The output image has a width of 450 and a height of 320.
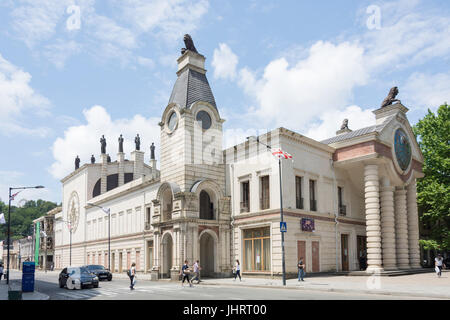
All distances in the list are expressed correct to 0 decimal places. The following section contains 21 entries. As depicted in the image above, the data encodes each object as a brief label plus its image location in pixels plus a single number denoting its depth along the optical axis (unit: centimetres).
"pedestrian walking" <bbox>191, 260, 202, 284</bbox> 2998
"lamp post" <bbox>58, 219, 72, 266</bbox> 6562
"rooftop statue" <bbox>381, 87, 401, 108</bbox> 3956
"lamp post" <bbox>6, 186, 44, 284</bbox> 3359
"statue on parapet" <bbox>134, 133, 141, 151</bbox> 6788
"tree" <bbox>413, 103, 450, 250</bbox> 4200
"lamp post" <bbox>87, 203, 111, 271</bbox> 5067
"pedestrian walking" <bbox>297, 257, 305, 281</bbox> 2834
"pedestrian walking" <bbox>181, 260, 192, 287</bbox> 2822
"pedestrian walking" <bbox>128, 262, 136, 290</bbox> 2498
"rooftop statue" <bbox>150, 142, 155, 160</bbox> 7069
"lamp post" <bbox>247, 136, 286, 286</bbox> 2574
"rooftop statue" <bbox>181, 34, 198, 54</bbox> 3981
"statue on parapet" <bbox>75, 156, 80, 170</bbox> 8119
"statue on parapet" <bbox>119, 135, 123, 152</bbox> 6775
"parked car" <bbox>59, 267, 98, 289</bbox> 2677
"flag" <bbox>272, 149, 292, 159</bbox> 2986
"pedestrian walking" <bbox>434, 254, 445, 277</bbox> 3088
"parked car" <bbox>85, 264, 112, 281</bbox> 3622
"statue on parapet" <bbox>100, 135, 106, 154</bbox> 6875
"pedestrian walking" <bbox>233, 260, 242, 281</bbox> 3066
